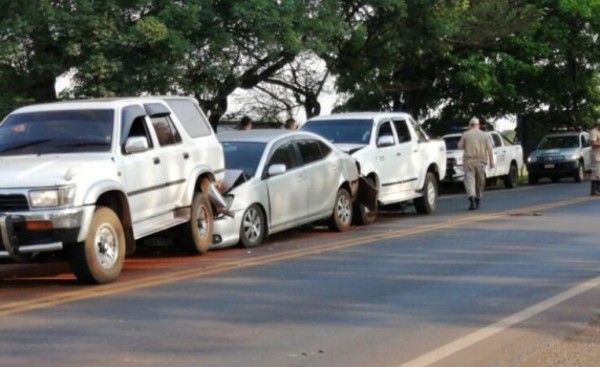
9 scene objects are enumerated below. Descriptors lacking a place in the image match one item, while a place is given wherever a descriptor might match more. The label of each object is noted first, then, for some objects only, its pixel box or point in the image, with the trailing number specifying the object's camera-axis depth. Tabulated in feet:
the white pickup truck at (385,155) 60.90
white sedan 48.39
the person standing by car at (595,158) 83.61
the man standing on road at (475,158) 71.46
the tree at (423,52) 94.27
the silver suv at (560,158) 117.08
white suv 35.68
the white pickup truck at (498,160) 100.01
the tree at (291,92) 105.60
